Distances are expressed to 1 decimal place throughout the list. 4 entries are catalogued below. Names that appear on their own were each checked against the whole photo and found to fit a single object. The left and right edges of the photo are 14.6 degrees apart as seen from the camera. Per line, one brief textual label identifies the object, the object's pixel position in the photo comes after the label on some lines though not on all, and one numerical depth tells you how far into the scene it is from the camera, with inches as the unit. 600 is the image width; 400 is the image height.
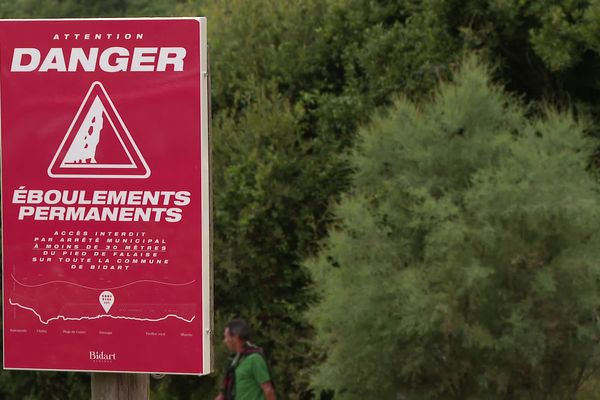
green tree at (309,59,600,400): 911.6
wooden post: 373.0
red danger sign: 353.8
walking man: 721.3
